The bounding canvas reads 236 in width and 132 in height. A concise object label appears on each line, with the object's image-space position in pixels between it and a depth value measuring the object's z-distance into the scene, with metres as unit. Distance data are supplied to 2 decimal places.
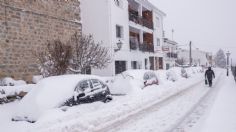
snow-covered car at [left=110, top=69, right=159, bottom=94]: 11.27
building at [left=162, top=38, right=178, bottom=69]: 35.21
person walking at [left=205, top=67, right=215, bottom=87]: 15.16
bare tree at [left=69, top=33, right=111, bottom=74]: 11.58
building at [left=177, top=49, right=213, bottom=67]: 67.99
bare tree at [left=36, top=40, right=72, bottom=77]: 10.56
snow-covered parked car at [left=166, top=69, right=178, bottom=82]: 19.00
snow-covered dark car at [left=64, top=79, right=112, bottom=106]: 7.65
